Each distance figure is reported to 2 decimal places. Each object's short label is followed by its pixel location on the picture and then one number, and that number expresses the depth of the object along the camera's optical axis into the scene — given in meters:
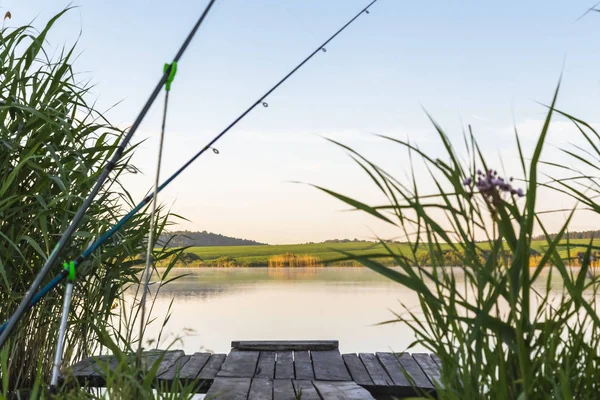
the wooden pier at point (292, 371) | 3.81
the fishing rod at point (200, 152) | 2.13
